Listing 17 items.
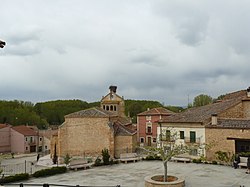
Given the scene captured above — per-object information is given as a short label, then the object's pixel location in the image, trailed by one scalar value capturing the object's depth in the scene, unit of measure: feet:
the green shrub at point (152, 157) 80.31
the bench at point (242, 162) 64.84
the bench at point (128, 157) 78.40
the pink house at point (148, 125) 134.69
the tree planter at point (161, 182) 45.92
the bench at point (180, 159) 75.41
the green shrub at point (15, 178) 54.68
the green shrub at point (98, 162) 73.73
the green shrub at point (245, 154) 64.05
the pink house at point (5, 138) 153.99
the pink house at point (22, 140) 155.47
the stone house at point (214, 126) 71.27
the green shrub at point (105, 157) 75.19
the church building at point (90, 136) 93.38
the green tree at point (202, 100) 191.20
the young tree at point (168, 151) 47.45
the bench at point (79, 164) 68.72
